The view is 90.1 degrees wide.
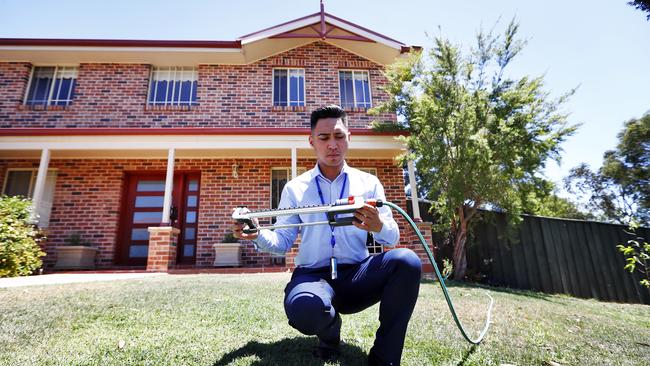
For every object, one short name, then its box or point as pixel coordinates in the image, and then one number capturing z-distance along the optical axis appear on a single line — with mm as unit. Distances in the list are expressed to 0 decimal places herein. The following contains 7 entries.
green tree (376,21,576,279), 6418
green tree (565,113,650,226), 13531
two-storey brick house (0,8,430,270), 7305
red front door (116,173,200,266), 7676
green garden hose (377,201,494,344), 1710
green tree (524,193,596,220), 17578
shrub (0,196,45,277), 5351
